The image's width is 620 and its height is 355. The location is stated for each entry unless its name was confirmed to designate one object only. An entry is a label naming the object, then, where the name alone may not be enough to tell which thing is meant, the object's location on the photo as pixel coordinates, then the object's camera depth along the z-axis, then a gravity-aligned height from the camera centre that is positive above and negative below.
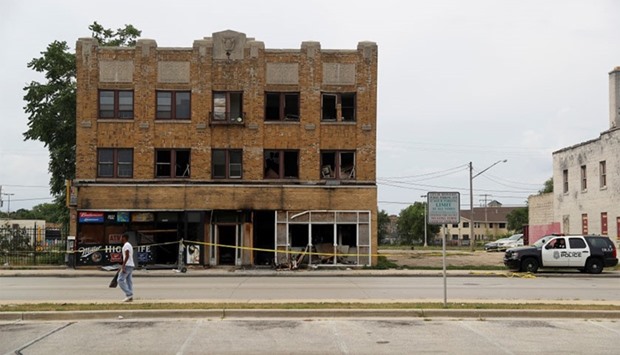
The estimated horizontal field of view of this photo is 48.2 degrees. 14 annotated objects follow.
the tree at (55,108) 43.56 +7.55
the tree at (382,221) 130.15 +1.54
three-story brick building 34.00 +4.11
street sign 16.78 +0.54
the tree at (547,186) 129.62 +8.20
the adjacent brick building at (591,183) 37.66 +2.75
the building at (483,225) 151.12 +1.03
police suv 31.50 -1.14
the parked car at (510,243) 62.27 -1.18
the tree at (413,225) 122.00 +0.80
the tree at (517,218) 133.12 +2.27
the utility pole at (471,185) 68.74 +4.41
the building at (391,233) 157.52 -0.94
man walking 17.66 -1.14
